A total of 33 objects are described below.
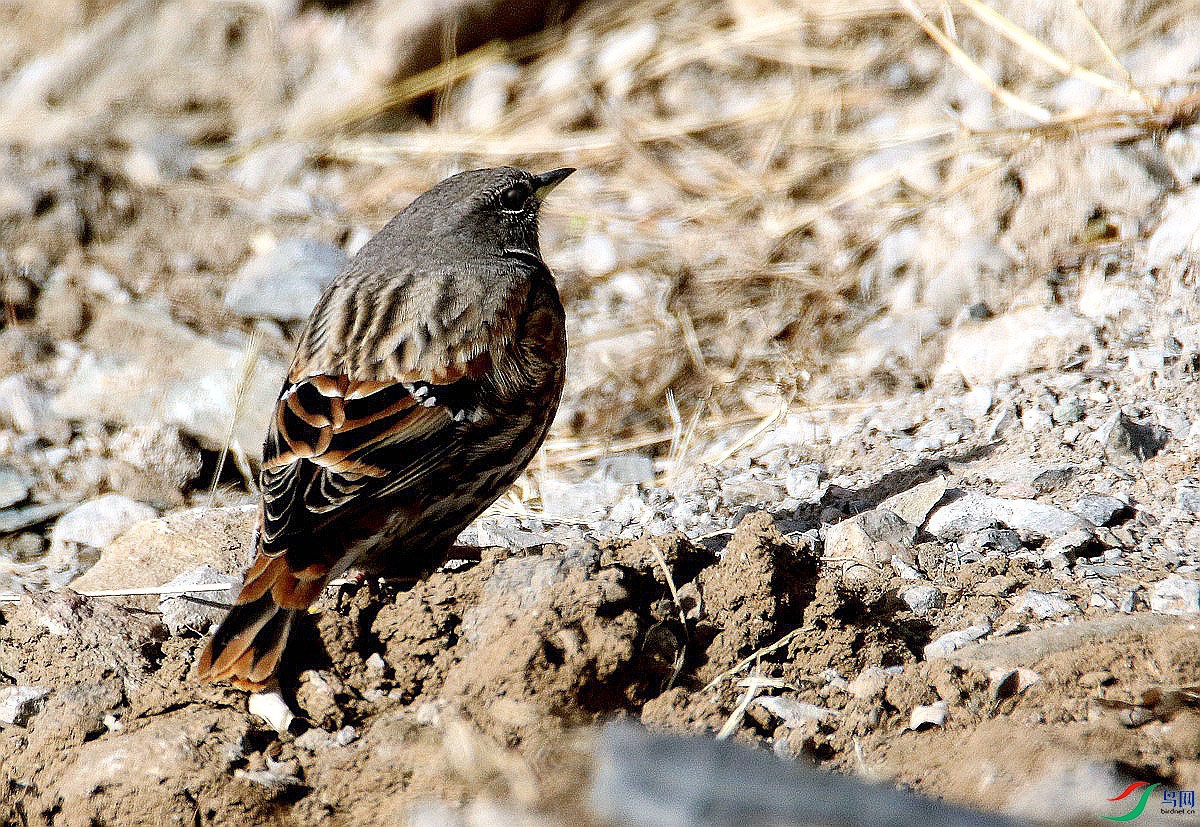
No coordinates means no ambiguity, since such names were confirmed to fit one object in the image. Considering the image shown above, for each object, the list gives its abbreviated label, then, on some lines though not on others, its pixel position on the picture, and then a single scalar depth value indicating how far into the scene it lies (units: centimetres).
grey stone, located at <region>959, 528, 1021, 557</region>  745
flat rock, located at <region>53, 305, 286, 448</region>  1126
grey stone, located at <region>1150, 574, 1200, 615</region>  647
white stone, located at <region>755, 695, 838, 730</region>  623
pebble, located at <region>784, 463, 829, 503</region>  903
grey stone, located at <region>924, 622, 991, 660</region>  659
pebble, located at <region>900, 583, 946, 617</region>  697
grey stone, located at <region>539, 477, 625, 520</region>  974
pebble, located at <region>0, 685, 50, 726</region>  704
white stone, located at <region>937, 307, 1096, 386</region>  967
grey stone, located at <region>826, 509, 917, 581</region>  747
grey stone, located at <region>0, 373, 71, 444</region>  1161
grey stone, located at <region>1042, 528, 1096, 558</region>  723
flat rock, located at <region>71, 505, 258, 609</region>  839
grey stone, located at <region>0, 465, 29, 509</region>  1089
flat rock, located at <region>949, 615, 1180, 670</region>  620
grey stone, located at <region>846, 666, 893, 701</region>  628
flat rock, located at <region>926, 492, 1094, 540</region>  752
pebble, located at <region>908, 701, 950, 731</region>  604
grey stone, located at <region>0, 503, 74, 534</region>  1060
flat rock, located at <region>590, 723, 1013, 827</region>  374
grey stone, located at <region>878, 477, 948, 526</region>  806
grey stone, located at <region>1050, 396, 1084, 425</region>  880
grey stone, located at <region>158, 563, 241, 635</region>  766
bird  707
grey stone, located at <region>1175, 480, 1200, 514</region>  749
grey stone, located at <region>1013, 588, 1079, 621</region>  664
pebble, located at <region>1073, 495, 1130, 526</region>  749
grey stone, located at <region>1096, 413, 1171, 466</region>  812
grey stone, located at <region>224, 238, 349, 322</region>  1280
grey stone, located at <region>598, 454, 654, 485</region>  1048
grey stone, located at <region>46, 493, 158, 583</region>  988
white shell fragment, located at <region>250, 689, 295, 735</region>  666
